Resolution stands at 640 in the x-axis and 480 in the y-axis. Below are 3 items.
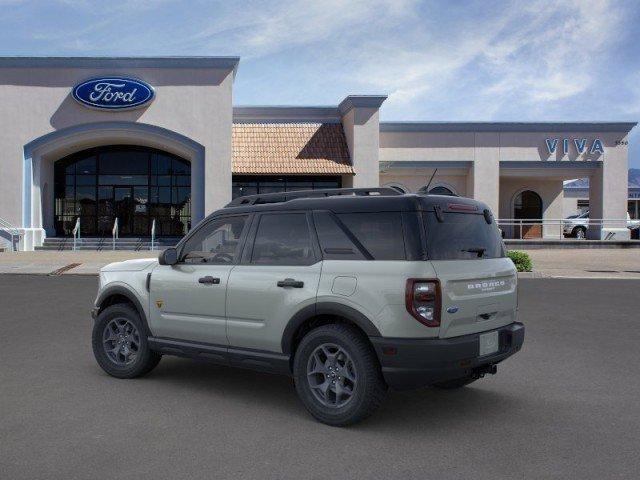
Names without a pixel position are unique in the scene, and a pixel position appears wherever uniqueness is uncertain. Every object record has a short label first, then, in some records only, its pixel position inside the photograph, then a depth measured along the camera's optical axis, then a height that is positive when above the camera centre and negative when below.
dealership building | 27.34 +3.89
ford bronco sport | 4.68 -0.51
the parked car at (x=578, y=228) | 35.81 +0.35
